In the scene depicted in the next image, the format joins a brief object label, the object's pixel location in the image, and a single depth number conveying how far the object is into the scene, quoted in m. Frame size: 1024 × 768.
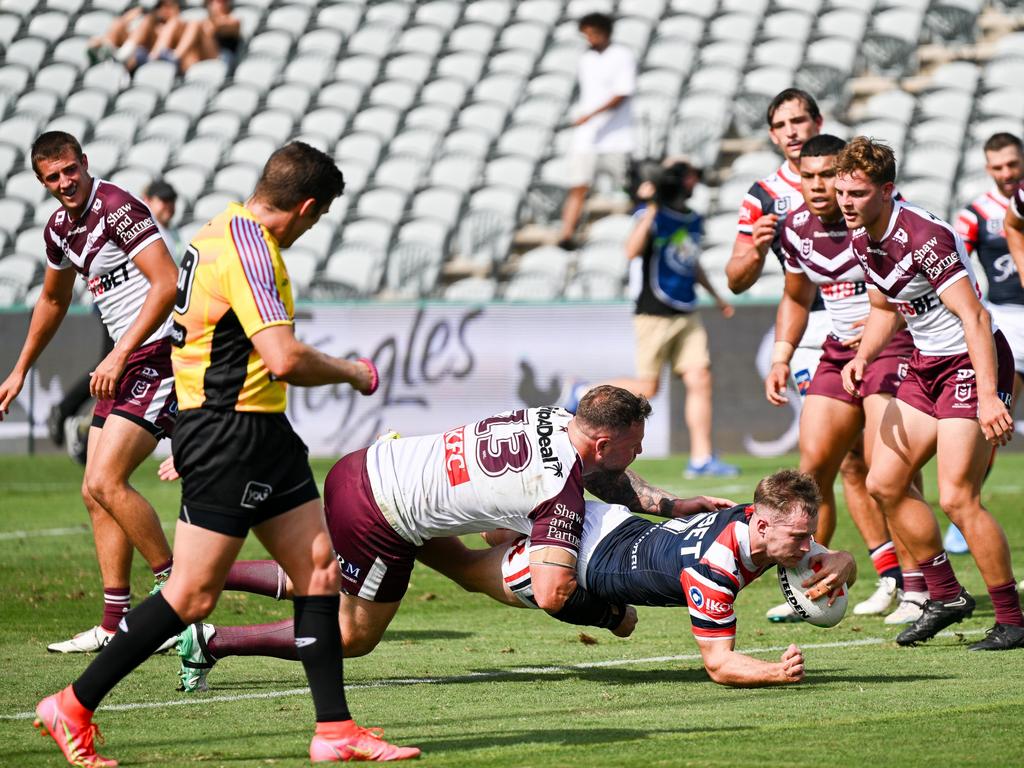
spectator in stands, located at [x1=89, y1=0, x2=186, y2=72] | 49.72
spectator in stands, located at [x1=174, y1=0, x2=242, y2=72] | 49.94
